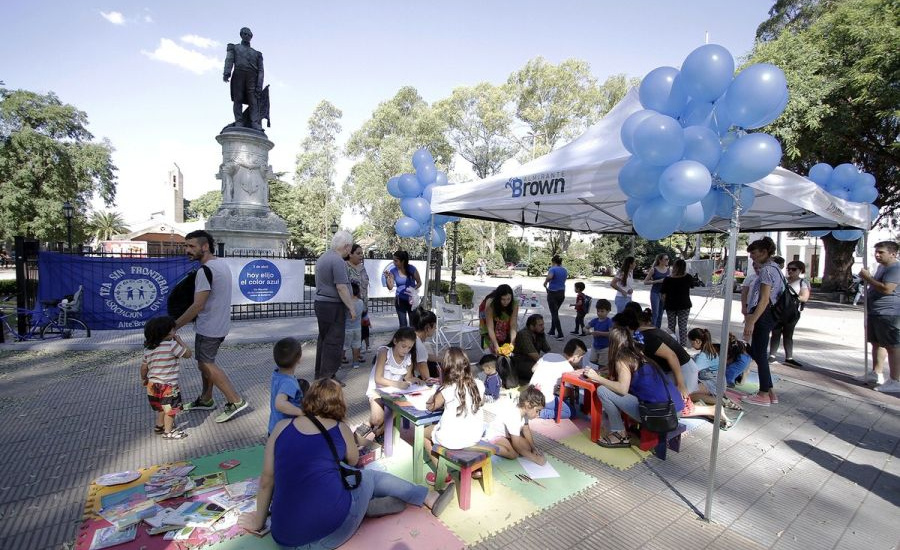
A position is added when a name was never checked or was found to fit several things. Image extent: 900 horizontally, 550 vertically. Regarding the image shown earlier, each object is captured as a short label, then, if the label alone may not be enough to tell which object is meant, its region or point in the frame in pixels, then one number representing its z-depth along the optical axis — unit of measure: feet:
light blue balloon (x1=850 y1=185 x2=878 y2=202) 19.07
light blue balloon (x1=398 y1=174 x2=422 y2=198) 24.32
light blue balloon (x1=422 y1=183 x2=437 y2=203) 23.74
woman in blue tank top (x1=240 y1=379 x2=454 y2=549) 7.29
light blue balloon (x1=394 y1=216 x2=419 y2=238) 24.07
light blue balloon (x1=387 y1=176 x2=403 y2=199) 25.24
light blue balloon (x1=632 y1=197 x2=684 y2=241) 12.08
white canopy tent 13.34
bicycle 24.72
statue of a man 36.22
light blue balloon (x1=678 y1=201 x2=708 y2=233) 12.77
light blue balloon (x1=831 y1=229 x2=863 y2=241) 20.84
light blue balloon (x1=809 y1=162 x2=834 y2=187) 20.30
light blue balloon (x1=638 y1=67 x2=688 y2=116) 12.42
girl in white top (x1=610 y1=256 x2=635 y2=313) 26.73
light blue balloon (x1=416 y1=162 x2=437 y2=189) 24.17
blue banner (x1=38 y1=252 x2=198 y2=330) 26.11
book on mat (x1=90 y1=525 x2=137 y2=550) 8.10
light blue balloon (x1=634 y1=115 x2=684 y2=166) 10.61
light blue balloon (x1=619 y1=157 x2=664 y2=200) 11.89
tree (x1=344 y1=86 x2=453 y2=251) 84.99
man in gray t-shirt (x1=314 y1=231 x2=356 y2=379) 15.11
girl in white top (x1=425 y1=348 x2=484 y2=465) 9.74
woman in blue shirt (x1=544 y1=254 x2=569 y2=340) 30.14
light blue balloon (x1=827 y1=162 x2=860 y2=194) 19.52
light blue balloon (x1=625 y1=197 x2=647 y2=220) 14.32
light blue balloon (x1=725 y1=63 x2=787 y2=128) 10.02
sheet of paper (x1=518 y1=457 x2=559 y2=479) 11.25
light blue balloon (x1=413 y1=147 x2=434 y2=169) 24.40
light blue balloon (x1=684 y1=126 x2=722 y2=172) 10.64
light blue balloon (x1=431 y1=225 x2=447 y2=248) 24.34
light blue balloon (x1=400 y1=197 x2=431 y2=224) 23.72
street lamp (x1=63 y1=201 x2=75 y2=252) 49.88
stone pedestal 34.99
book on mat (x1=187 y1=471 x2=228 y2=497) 9.94
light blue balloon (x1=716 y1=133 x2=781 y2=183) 10.02
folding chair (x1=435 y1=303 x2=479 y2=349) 23.90
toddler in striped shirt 12.19
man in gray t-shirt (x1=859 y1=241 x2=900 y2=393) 18.80
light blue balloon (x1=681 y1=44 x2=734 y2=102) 10.84
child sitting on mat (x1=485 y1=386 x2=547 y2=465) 11.66
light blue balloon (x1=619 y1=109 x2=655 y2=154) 11.97
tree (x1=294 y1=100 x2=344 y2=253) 94.84
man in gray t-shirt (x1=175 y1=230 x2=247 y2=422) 13.43
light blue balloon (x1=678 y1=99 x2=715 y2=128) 11.82
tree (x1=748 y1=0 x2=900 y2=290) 41.60
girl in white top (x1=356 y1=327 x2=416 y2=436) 12.31
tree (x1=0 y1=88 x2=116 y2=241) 77.36
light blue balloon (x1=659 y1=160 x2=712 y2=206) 10.29
